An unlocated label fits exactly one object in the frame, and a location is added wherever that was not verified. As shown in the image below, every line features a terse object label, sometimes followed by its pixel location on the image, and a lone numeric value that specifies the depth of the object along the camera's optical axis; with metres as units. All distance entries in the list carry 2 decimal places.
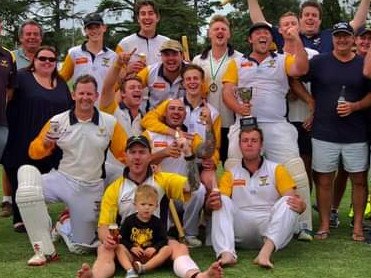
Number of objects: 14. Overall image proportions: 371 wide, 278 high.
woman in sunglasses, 6.96
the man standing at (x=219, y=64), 7.15
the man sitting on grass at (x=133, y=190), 5.52
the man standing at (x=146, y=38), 7.73
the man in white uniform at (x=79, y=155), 6.21
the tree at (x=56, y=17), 49.03
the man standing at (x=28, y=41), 7.63
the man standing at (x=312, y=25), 7.58
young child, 5.54
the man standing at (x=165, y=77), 7.00
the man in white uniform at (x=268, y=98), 6.73
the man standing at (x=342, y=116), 6.66
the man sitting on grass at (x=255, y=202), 5.97
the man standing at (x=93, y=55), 7.61
